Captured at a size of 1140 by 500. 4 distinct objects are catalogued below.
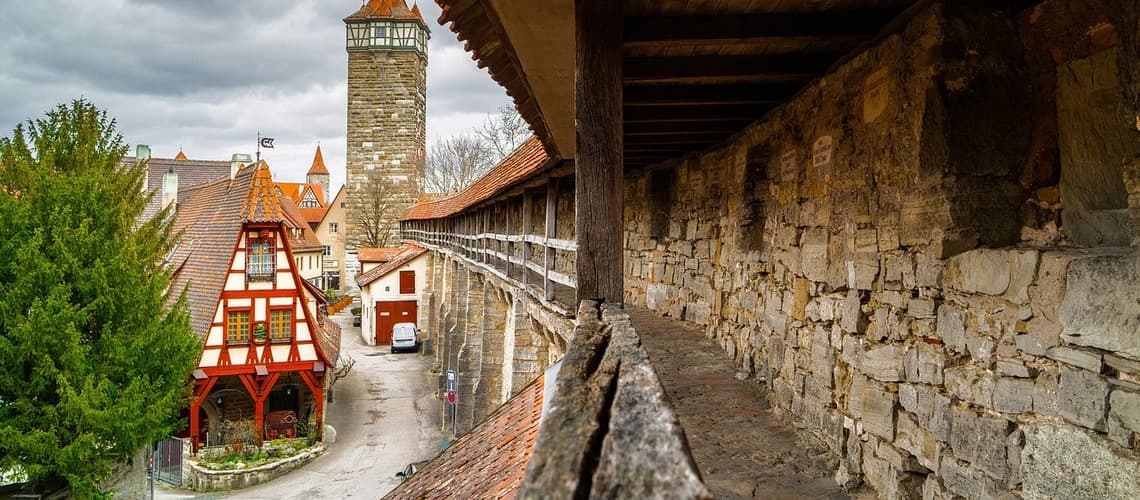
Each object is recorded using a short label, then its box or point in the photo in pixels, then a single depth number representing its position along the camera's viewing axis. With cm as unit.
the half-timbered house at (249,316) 1452
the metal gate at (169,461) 1373
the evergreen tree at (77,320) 1034
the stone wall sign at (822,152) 370
